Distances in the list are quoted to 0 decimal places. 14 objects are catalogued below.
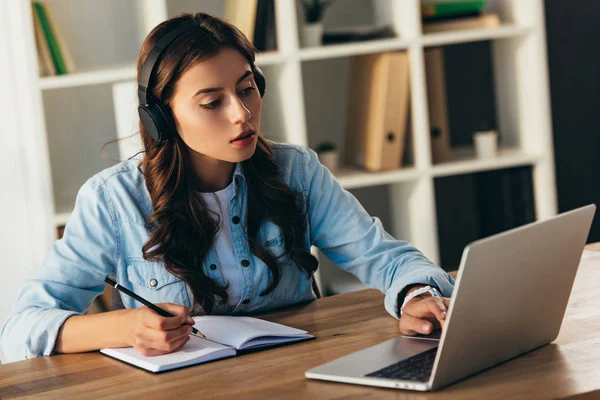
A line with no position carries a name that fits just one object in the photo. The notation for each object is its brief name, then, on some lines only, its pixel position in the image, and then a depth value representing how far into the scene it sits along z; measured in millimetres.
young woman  1775
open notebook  1449
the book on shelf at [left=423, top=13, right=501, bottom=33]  3297
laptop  1188
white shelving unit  3133
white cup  3357
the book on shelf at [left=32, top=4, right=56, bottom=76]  2951
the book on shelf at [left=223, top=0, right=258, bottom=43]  3055
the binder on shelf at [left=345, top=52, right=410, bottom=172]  3174
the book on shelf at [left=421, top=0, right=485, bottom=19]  3303
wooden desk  1229
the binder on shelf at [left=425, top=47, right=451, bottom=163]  3275
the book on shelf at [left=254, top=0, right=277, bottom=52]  3113
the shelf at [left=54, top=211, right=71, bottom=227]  2953
